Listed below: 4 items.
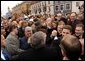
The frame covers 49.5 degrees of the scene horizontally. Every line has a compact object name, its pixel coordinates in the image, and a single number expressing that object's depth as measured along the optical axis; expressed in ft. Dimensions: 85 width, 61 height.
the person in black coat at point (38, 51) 4.71
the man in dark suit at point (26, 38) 7.05
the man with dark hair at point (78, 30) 6.16
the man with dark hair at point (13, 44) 6.46
